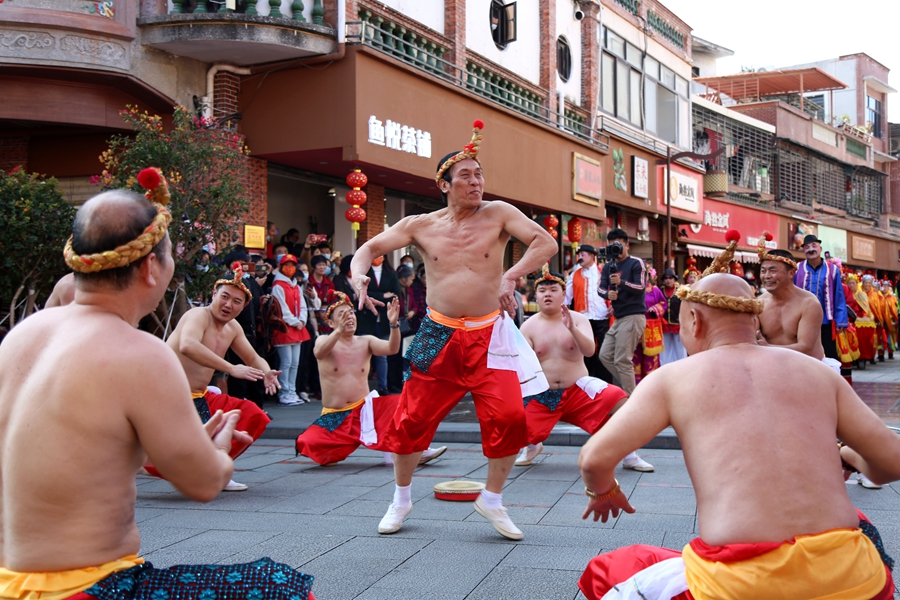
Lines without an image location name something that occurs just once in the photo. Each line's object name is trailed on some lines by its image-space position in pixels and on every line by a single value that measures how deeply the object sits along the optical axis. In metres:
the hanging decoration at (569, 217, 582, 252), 19.30
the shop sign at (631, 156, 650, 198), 22.05
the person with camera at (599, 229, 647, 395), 9.68
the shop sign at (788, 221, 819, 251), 31.28
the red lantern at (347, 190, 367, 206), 12.30
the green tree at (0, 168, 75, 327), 8.59
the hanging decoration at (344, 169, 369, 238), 12.31
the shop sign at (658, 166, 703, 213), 23.84
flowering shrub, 9.26
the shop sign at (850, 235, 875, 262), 37.13
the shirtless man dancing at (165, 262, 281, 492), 5.89
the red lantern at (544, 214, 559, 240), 18.05
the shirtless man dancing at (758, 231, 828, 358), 5.86
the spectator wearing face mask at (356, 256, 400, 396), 11.56
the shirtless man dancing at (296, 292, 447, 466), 7.06
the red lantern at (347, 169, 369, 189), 12.34
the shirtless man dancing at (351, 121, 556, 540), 4.68
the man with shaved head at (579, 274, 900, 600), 2.21
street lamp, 22.84
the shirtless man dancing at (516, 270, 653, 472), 6.64
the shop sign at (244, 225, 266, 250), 11.82
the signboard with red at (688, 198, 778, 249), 26.88
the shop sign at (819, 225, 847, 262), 34.09
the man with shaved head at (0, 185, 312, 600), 1.96
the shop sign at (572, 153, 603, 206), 18.84
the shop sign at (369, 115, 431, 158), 12.34
